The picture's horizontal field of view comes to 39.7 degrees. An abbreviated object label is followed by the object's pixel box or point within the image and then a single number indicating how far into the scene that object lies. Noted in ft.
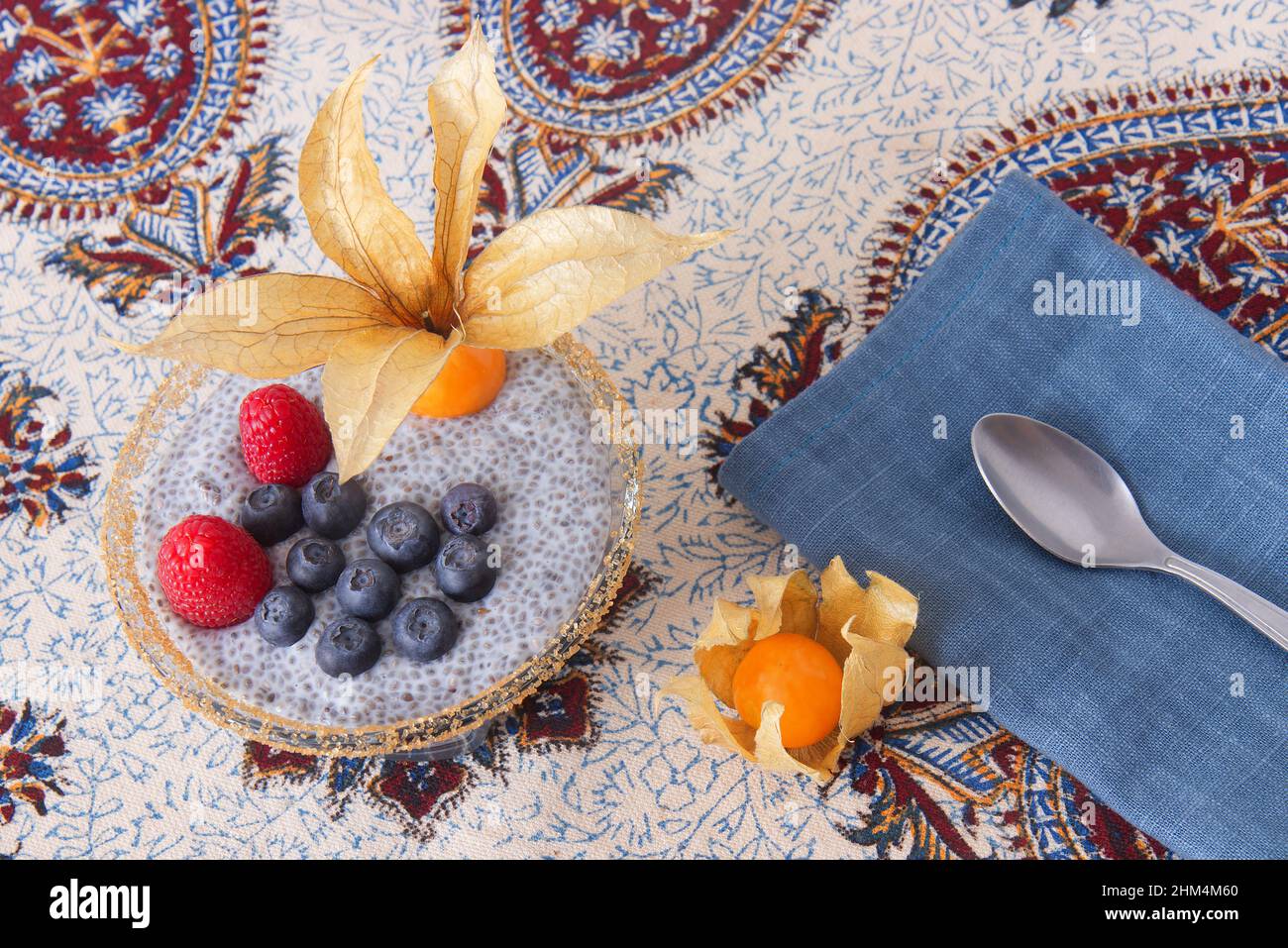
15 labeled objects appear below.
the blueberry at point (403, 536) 1.10
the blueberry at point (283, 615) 1.09
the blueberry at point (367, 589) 1.09
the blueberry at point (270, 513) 1.11
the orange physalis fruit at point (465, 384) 1.13
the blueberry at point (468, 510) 1.12
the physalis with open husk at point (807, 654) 1.09
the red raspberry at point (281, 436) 1.11
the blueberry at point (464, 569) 1.10
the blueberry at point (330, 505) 1.12
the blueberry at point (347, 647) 1.08
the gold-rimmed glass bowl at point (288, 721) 1.09
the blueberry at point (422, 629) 1.09
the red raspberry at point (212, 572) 1.08
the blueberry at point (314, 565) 1.10
